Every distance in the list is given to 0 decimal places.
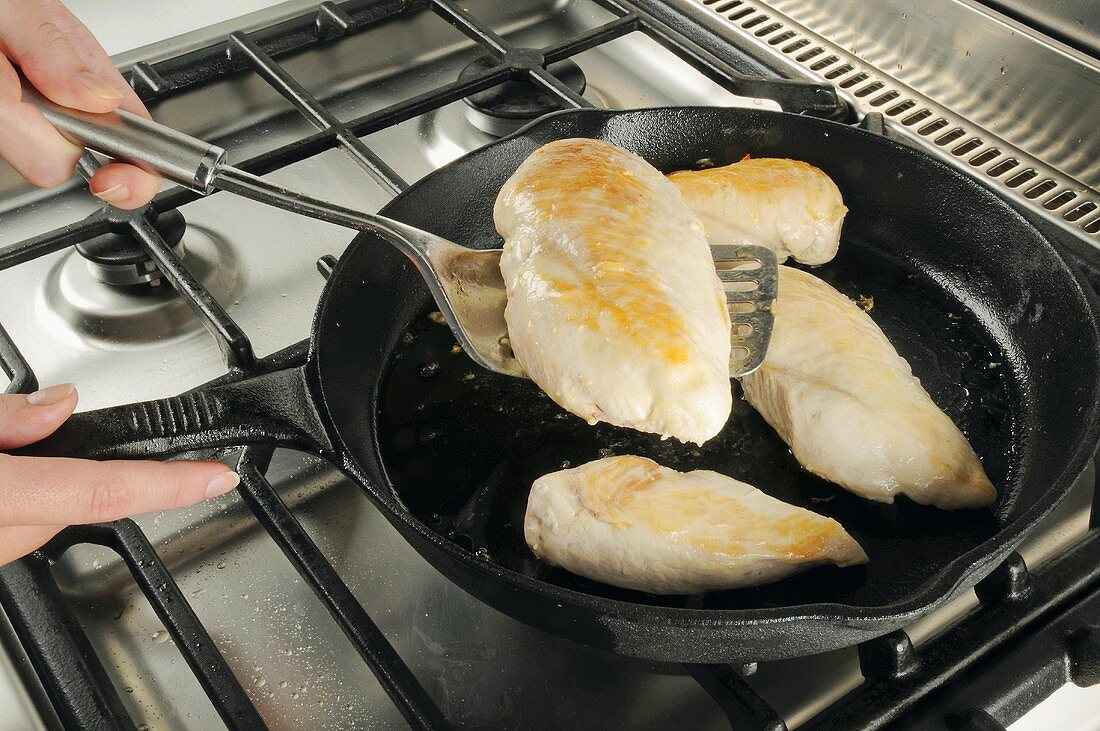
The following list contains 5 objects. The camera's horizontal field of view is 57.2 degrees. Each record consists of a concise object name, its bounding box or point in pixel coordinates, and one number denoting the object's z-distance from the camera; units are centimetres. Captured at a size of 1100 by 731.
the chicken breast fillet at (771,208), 114
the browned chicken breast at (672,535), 85
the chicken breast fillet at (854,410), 93
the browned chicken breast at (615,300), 82
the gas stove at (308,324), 82
